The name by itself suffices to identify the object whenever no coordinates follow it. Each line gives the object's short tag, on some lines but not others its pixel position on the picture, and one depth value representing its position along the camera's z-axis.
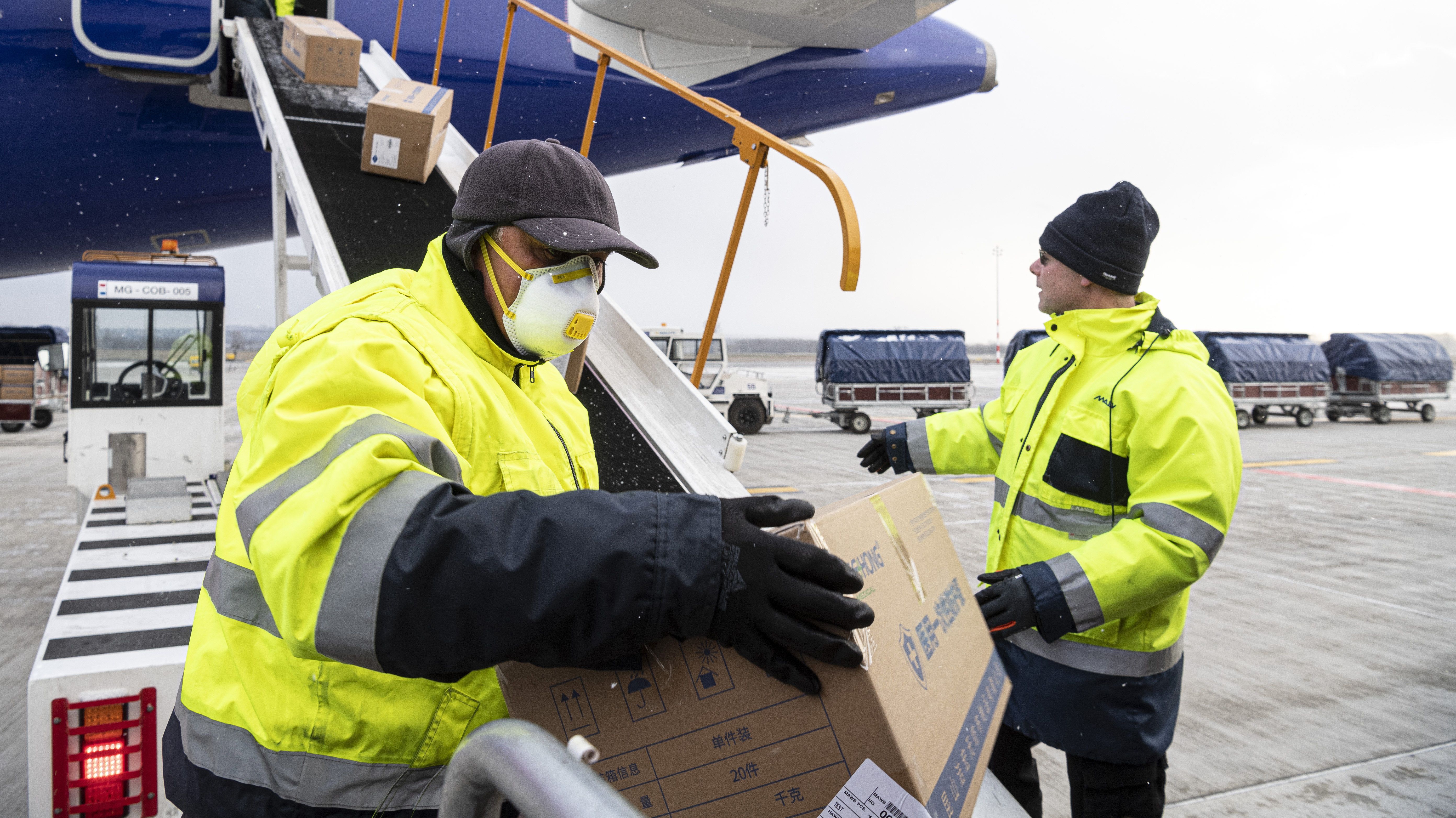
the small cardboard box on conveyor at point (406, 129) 3.94
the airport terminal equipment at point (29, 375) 14.87
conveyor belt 2.50
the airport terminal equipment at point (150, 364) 5.03
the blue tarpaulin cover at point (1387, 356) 20.28
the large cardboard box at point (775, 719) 0.92
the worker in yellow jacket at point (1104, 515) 1.84
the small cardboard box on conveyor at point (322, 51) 4.87
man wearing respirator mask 0.84
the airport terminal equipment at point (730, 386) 16.02
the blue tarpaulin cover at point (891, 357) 17.55
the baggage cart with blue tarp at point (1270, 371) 18.53
